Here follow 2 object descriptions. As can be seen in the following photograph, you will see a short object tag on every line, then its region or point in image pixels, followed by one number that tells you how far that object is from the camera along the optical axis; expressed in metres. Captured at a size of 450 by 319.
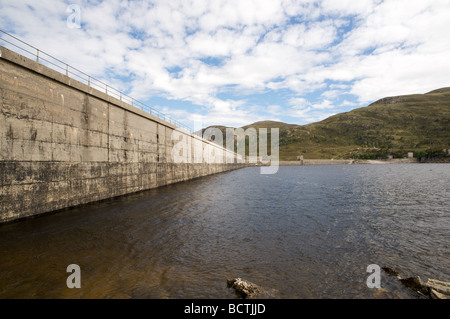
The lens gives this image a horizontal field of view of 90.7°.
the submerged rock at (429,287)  6.01
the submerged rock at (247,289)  6.41
